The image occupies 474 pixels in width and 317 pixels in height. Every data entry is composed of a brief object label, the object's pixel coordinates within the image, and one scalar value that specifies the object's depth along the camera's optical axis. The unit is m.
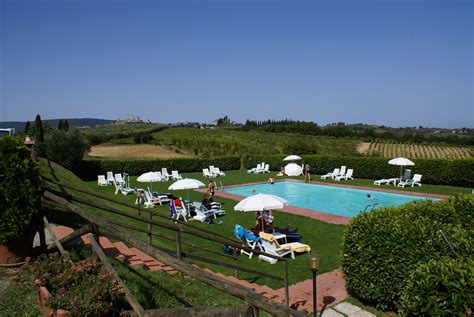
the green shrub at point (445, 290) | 3.46
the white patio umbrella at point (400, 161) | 20.52
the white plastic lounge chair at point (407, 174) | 21.75
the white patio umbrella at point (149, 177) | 17.23
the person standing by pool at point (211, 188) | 16.35
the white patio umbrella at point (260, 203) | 9.96
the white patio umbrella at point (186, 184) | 14.36
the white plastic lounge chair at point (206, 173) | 27.40
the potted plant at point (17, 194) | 3.74
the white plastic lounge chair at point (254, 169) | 30.68
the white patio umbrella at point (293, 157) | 27.08
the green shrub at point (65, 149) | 26.05
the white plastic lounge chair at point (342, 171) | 25.20
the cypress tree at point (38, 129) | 29.33
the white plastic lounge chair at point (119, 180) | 21.02
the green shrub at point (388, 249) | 5.61
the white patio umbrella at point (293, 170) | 23.91
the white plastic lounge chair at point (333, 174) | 25.33
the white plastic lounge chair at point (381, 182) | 22.25
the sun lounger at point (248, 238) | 9.51
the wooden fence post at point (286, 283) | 5.84
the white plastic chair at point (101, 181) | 23.43
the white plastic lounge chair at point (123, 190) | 19.84
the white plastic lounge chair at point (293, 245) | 9.21
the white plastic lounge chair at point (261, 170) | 30.59
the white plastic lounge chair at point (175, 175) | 26.03
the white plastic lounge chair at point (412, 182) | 21.31
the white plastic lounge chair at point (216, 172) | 28.20
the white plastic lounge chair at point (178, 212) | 13.59
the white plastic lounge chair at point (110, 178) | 23.14
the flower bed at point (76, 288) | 2.63
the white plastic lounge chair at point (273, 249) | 9.01
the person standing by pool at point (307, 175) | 24.28
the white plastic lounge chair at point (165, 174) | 26.60
